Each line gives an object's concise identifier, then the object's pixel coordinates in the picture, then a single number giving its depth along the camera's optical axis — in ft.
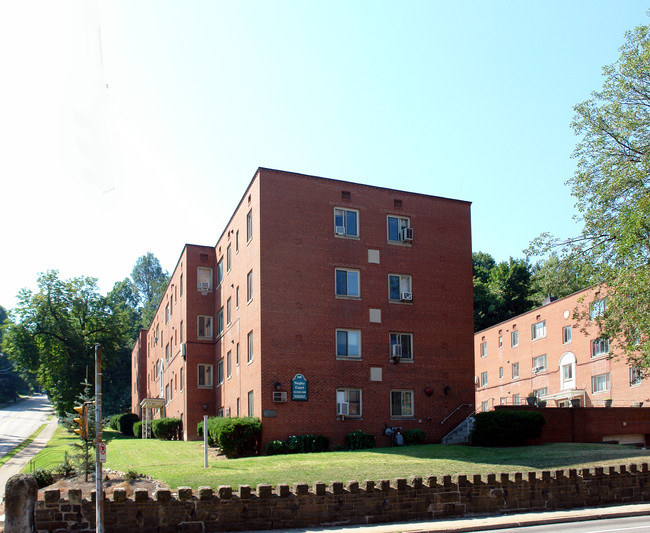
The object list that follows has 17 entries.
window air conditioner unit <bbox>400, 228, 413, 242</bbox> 116.16
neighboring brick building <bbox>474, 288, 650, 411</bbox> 142.51
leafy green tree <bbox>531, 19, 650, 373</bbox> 88.28
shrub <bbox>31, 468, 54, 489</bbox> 66.90
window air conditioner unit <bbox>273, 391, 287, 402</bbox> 102.39
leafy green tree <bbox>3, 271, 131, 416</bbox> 217.77
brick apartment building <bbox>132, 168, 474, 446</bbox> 105.40
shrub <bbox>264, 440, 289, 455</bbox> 98.58
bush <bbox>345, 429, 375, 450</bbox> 103.45
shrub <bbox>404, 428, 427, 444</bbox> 107.34
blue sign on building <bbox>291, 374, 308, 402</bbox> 103.55
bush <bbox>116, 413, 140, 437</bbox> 201.57
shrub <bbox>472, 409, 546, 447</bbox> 96.84
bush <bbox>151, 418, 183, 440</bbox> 144.97
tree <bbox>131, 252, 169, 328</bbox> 426.92
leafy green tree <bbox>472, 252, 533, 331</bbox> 239.91
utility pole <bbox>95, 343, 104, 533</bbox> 44.80
